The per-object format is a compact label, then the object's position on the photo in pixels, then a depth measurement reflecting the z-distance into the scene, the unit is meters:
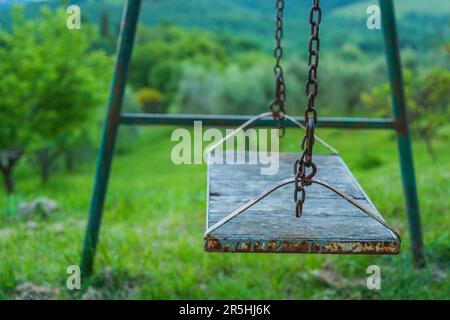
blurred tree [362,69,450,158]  10.38
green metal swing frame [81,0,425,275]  2.67
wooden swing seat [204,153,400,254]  1.39
